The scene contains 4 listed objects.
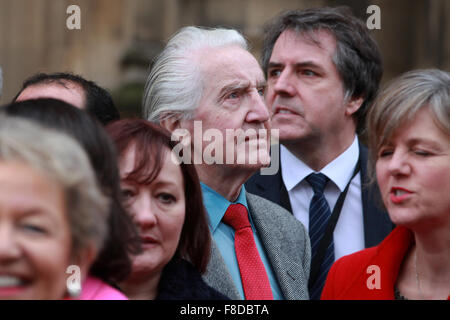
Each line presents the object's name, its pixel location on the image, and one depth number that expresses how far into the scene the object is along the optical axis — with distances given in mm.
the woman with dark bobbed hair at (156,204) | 5594
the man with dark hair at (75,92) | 7371
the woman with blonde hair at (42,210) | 4023
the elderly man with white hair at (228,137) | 7090
